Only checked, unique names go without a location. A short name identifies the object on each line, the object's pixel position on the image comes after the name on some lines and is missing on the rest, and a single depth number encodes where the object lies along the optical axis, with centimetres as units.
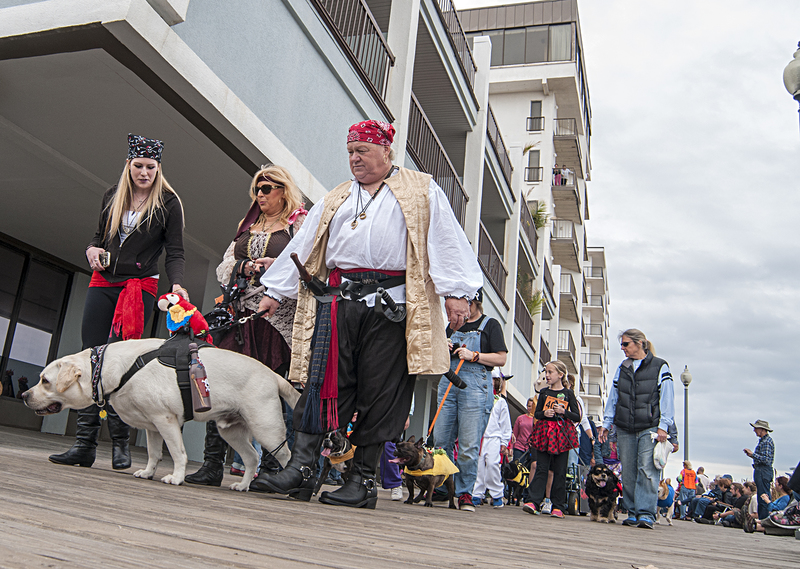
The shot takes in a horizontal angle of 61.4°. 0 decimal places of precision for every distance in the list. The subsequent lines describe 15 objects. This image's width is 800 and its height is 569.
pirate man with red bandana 369
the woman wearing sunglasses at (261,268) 458
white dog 386
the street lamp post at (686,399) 3288
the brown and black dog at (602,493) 802
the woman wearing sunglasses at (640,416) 707
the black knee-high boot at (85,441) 427
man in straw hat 1355
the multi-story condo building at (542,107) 3053
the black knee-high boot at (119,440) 460
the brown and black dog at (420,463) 630
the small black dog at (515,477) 1160
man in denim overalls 625
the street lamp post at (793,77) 709
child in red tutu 751
